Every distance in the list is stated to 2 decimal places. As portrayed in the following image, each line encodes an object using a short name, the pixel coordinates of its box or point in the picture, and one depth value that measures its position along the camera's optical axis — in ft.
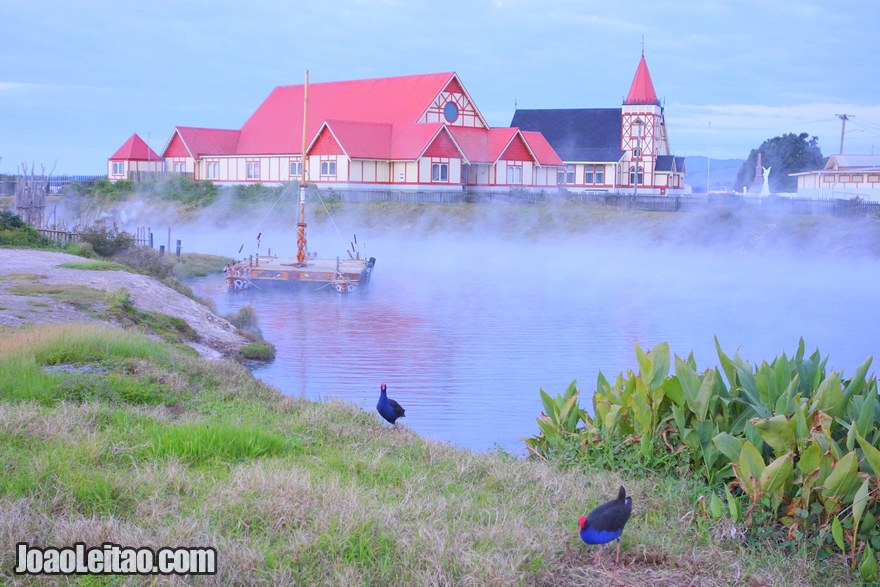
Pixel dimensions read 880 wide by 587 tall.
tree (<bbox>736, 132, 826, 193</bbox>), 303.27
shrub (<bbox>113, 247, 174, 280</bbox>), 94.43
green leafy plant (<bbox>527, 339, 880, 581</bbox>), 20.03
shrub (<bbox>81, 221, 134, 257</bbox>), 100.12
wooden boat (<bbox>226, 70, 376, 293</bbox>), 115.85
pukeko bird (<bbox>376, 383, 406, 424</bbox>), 31.73
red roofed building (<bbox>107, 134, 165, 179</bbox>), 234.99
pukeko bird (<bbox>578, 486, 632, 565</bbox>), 17.95
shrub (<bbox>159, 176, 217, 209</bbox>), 207.21
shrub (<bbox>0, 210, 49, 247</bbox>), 92.43
